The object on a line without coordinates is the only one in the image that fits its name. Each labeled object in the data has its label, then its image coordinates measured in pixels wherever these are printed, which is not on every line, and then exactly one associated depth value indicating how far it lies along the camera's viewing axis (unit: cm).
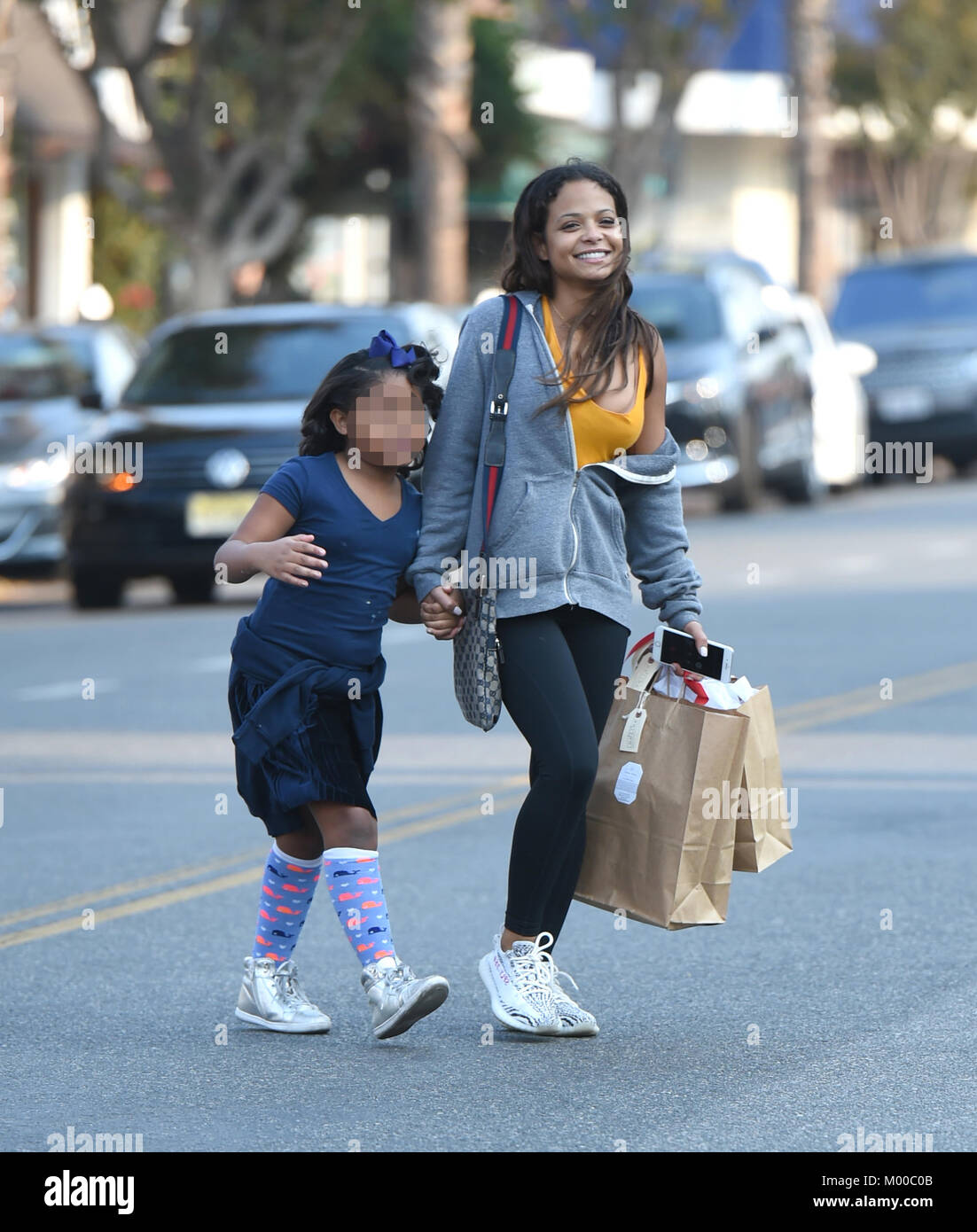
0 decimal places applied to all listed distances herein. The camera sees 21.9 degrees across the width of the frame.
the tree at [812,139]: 3375
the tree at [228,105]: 2288
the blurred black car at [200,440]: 1457
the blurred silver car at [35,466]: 1588
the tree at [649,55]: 3111
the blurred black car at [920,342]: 2373
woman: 523
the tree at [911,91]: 4403
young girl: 527
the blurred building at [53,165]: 2867
